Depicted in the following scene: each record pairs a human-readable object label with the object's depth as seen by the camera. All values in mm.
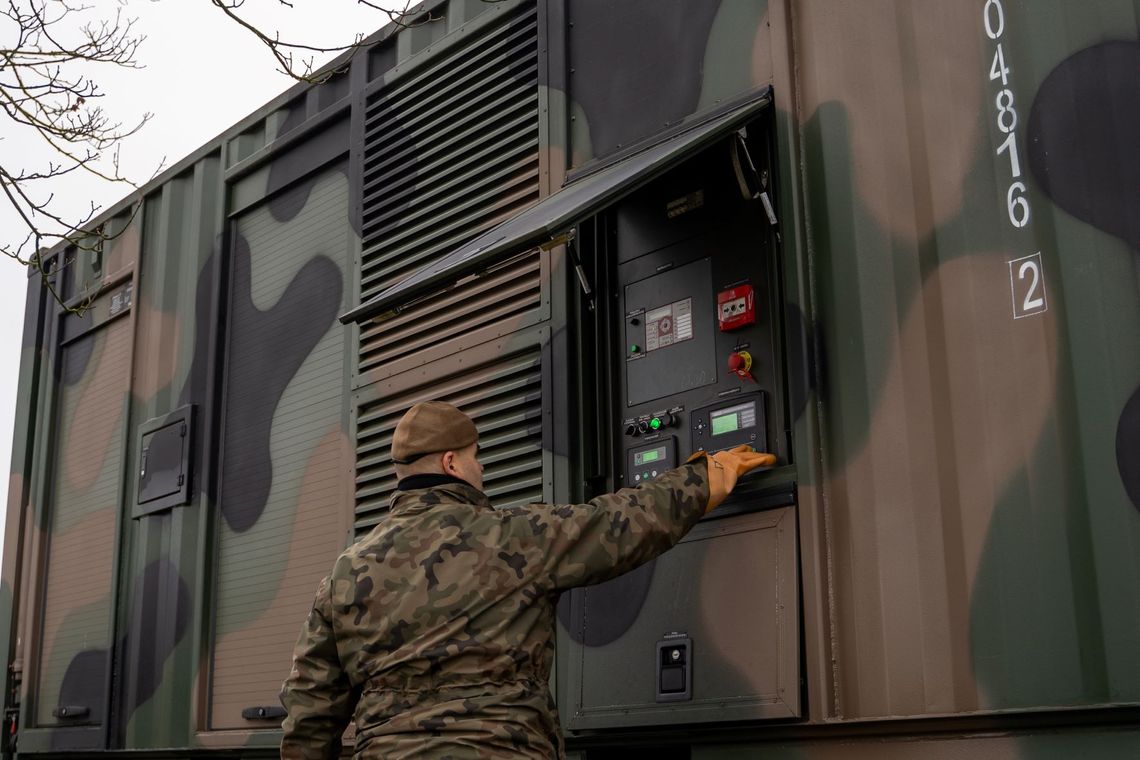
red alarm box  3660
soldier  3014
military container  2949
